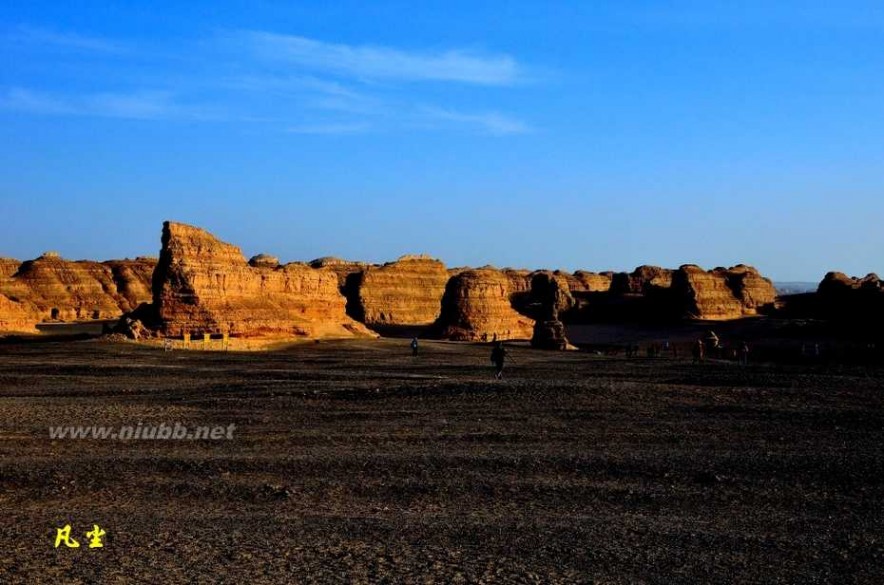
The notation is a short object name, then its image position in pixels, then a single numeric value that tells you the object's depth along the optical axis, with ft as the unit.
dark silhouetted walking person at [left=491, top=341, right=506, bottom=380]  100.40
